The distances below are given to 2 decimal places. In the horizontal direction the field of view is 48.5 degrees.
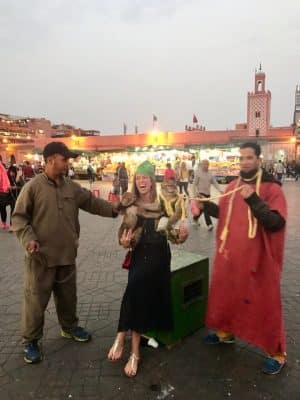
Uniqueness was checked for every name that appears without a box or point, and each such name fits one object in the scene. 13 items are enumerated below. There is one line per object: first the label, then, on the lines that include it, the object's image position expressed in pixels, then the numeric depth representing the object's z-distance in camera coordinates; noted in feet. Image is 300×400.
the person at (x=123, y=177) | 51.72
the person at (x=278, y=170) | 75.60
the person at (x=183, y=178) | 48.39
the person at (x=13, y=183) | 28.71
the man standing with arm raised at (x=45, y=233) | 9.54
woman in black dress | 9.26
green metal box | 10.37
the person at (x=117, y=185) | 45.68
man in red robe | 8.80
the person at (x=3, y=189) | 26.61
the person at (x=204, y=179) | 28.07
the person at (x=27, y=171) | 39.73
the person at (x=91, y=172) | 86.80
